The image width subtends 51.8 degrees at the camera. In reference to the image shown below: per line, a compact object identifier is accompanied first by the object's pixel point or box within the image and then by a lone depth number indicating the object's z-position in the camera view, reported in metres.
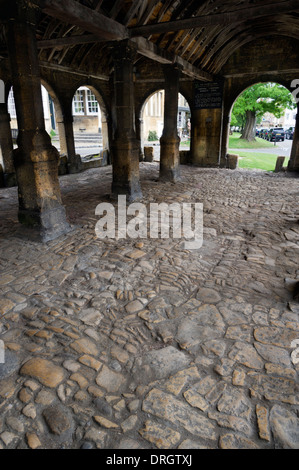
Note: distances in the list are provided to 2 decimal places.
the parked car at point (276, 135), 30.22
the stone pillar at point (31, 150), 4.52
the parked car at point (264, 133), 31.99
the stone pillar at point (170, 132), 9.43
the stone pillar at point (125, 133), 6.79
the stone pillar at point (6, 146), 9.76
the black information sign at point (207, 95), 13.06
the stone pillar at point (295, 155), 12.22
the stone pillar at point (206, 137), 13.47
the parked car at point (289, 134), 35.44
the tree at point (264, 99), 18.97
